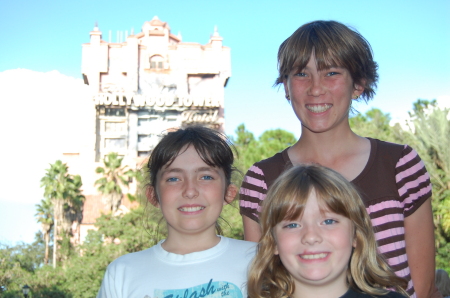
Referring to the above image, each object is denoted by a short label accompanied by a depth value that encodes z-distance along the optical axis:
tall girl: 2.44
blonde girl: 2.24
